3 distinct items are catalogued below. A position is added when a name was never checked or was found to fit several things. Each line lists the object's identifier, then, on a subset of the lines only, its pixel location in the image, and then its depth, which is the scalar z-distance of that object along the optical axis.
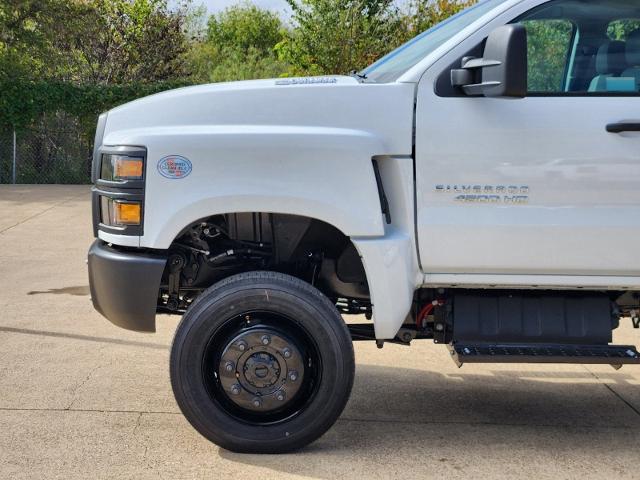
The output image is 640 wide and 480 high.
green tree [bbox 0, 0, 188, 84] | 23.67
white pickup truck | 4.36
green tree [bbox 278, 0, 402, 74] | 21.88
